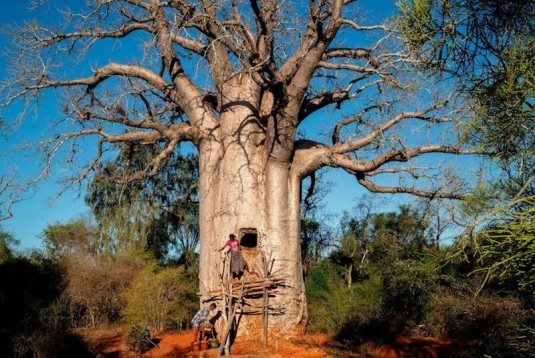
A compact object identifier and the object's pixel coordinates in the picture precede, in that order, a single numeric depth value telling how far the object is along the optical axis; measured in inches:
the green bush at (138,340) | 340.8
